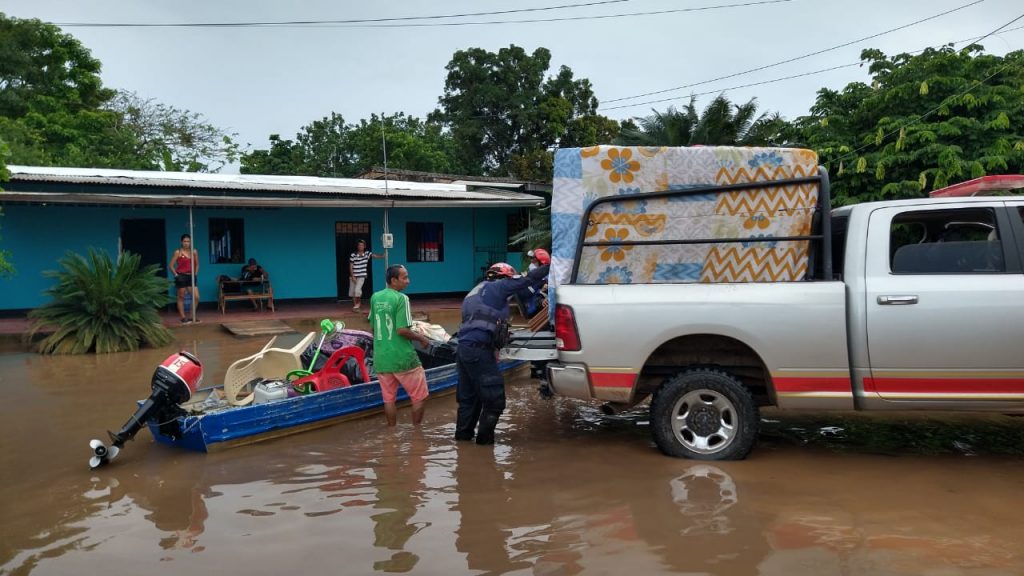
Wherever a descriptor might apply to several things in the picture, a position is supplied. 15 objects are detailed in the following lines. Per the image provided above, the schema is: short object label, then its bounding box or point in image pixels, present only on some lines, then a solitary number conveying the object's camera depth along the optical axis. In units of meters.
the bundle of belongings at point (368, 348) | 7.78
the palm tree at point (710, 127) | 16.70
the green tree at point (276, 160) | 36.58
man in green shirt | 6.85
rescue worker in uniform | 6.46
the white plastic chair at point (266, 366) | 7.22
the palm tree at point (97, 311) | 12.23
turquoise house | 15.41
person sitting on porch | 17.47
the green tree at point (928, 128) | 16.30
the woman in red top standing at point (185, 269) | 14.49
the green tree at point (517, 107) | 36.12
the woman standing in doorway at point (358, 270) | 17.25
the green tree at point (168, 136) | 32.53
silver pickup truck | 5.23
